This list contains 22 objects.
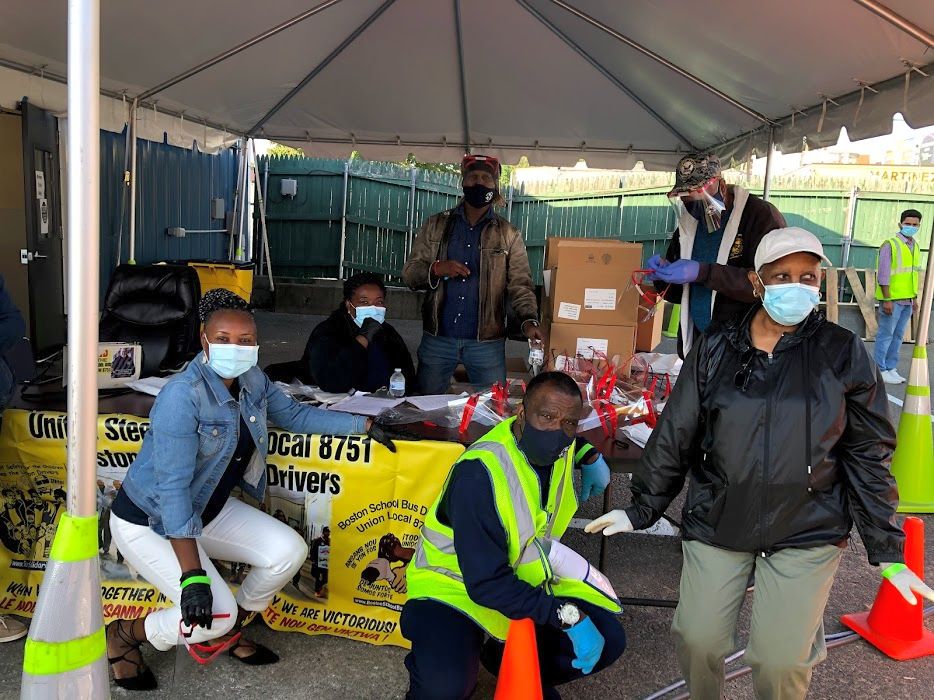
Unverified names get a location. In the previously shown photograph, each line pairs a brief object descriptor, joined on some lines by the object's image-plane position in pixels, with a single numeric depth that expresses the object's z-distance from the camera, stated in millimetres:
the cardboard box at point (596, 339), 4027
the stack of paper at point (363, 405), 3197
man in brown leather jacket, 4441
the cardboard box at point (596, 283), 3994
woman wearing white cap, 2092
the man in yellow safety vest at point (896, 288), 8859
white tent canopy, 4082
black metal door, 6875
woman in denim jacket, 2457
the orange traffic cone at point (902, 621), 3076
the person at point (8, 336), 2975
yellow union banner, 2992
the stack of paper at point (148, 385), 3280
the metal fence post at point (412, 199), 13914
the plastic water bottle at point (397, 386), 3656
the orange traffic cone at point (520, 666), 2072
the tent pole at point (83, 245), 1596
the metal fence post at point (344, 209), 13430
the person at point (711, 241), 3617
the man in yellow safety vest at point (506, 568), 2160
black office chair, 4891
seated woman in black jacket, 3963
